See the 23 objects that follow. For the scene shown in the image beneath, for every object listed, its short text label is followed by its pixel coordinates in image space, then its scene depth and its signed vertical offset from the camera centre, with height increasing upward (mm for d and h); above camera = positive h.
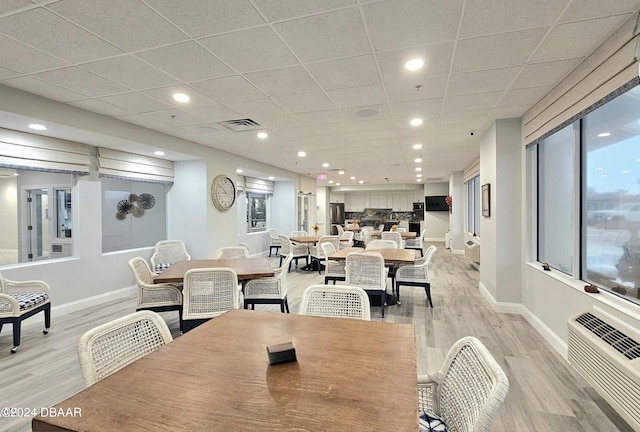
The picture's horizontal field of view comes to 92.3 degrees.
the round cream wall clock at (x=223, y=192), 6215 +451
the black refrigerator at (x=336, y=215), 15992 -66
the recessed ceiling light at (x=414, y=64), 2609 +1298
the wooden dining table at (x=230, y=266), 3293 -650
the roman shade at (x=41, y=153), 3744 +811
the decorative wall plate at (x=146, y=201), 6355 +273
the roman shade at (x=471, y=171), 7496 +1159
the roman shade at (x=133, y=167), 4912 +839
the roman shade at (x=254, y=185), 8625 +872
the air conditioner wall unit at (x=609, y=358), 1799 -959
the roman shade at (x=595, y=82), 2045 +1070
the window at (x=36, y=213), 4703 +20
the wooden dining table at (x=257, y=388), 930 -627
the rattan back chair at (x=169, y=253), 5569 -721
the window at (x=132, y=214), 5918 +2
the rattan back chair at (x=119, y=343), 1308 -618
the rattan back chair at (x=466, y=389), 971 -662
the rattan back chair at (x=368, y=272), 4055 -787
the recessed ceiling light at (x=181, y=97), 3363 +1302
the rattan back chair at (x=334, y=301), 2031 -587
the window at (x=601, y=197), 2312 +149
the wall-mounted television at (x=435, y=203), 13700 +476
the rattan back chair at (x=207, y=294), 2879 -752
